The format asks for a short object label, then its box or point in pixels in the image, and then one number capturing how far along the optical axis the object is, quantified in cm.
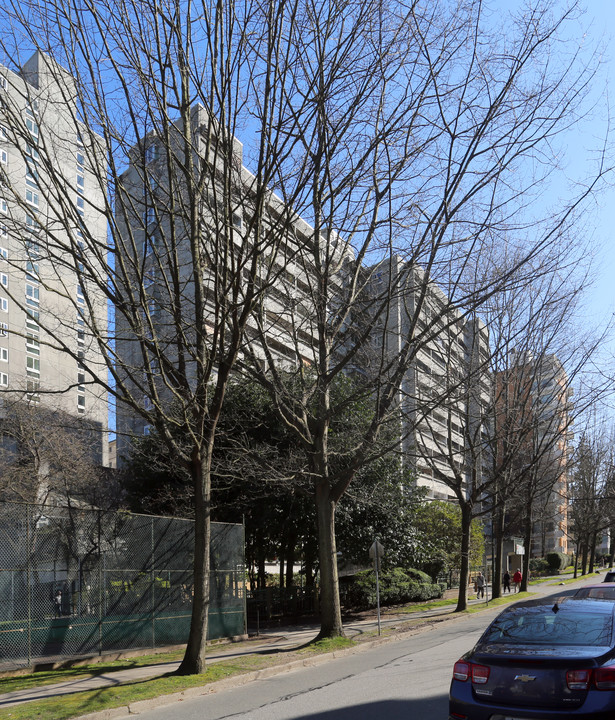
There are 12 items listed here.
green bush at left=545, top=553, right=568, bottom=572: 7975
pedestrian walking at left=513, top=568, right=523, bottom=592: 4841
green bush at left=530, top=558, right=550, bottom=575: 7904
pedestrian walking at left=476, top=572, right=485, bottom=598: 4116
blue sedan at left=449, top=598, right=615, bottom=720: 579
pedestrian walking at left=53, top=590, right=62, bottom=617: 1465
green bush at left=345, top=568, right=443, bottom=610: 2984
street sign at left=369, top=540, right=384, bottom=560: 2023
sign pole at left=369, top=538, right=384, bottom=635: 2019
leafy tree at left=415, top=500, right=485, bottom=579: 3988
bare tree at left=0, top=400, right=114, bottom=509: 3108
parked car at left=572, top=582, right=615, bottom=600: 1391
